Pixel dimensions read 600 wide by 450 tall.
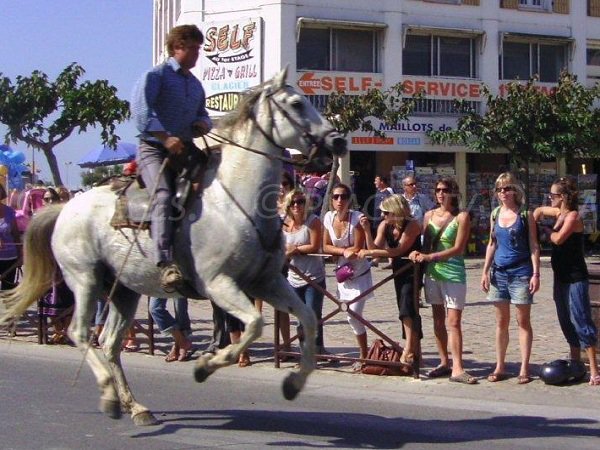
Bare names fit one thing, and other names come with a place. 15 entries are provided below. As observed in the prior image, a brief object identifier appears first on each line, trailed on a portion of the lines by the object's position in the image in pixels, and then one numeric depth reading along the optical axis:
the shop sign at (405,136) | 27.12
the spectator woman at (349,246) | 10.96
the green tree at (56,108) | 27.25
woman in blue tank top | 9.76
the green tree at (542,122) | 24.08
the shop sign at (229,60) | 27.00
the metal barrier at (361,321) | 10.23
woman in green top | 10.05
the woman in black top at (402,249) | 10.34
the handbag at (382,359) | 10.45
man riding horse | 7.37
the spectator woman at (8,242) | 13.88
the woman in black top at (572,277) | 9.64
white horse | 7.17
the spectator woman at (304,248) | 11.20
